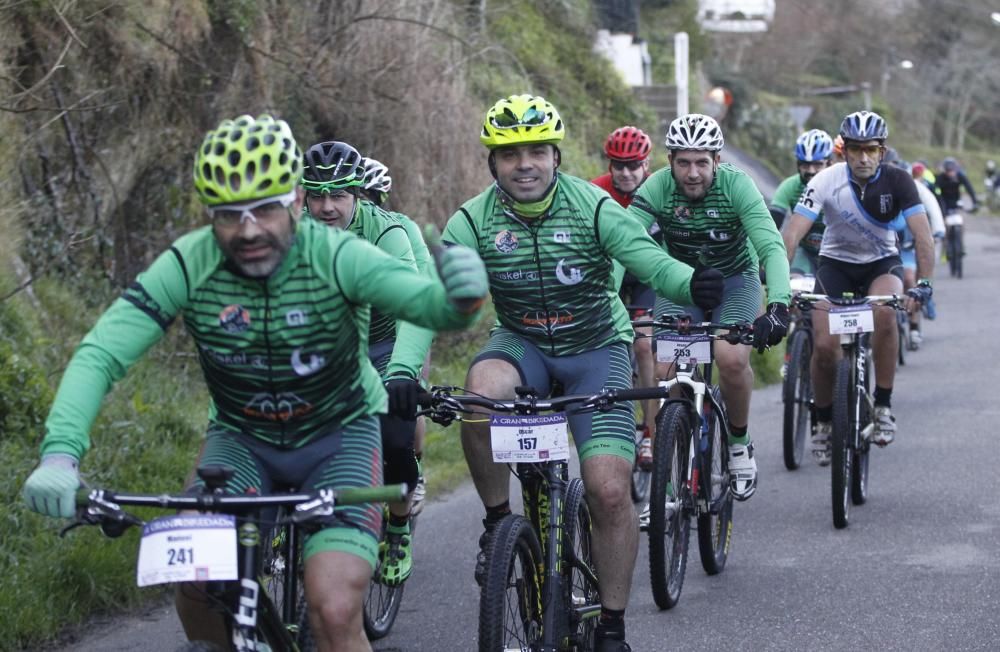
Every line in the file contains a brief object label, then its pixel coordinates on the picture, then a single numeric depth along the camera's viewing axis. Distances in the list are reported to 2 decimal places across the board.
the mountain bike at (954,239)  53.40
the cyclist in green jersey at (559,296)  11.63
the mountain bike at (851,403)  17.27
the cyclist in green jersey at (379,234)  13.14
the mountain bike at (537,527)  10.43
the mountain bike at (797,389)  21.01
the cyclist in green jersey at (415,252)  11.13
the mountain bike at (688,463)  13.96
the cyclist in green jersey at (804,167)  23.65
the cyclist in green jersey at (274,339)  8.46
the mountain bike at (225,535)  7.93
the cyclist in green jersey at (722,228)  16.23
